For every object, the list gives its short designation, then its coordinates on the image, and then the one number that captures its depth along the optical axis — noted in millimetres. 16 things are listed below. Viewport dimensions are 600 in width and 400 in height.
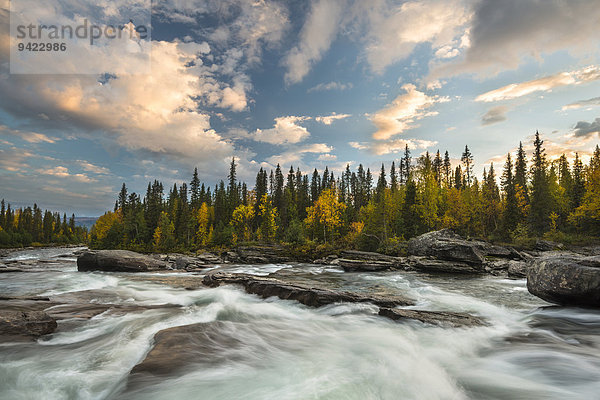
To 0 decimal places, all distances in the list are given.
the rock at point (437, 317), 7002
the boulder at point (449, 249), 21734
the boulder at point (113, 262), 20719
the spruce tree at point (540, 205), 42781
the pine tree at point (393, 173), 80469
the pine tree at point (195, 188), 80000
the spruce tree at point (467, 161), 70625
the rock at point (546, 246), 31031
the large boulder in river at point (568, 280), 8164
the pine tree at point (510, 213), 41188
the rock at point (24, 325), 5434
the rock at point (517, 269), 18047
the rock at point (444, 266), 20594
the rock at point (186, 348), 4305
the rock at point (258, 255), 32750
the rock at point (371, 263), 23453
